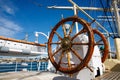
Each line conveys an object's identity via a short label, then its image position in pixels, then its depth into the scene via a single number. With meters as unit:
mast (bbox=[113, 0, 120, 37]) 8.14
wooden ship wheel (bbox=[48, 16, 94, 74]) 3.16
